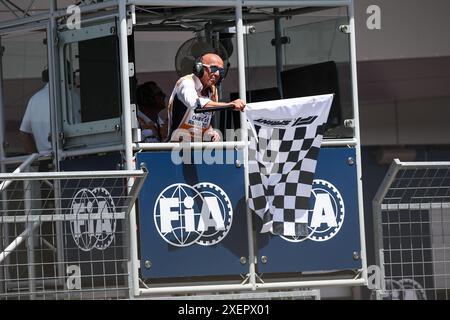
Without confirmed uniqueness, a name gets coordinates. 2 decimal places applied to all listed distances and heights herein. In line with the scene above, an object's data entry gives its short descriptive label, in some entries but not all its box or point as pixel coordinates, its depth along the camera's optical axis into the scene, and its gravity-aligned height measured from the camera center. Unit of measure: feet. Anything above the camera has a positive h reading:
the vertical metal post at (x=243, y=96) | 55.83 +1.84
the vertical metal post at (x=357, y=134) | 57.52 +0.87
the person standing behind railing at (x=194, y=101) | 54.95 +1.74
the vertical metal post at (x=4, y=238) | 50.16 -1.10
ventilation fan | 59.88 +3.15
